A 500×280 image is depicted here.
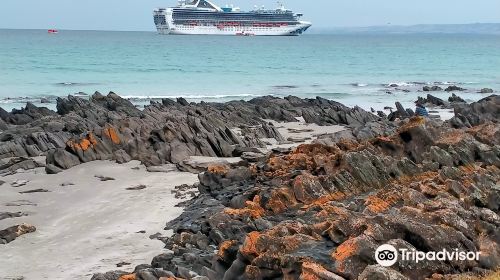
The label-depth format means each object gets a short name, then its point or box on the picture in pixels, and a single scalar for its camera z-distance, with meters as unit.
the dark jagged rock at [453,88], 64.70
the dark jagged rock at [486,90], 62.18
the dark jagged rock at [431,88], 64.81
